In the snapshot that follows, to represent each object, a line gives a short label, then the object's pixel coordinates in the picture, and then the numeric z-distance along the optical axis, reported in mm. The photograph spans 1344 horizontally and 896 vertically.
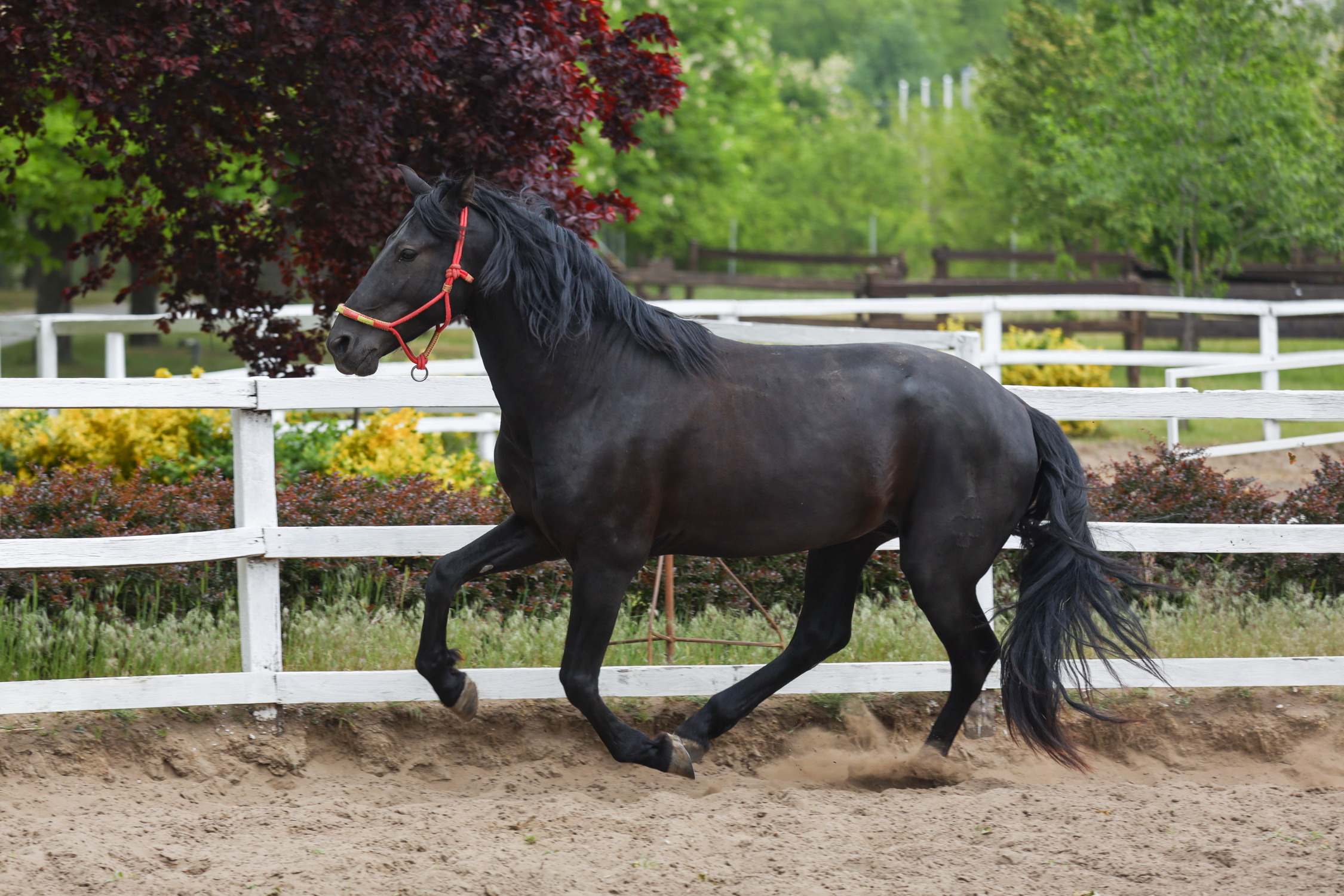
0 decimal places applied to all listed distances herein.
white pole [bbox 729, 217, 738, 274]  72937
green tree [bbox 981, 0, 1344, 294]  31937
